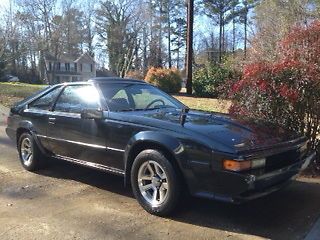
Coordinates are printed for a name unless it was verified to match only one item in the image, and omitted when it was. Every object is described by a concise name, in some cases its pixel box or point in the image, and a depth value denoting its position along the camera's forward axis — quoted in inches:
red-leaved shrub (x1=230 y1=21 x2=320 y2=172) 173.5
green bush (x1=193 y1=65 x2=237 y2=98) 597.7
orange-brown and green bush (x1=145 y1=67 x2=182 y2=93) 647.4
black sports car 122.3
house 1932.3
